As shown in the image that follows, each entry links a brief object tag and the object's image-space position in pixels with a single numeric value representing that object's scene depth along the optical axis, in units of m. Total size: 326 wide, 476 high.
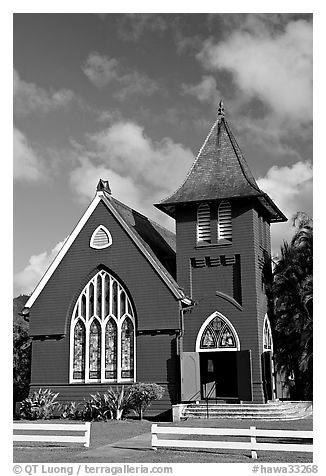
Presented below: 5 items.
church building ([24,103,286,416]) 26.81
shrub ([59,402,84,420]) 26.69
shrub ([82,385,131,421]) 25.38
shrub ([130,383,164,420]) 25.23
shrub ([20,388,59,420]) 26.58
